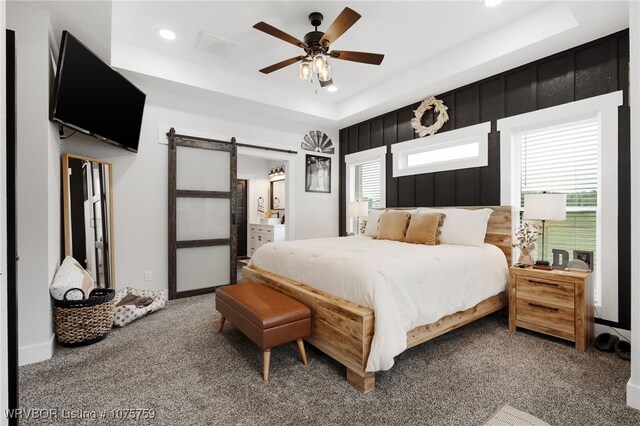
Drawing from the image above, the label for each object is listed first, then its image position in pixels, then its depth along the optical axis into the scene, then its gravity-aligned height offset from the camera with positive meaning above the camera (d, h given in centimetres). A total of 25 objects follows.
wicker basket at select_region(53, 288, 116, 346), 246 -89
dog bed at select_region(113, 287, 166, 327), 297 -99
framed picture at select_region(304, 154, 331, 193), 539 +66
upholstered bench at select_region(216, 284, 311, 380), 202 -75
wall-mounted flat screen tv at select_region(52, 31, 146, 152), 236 +104
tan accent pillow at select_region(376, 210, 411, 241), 359 -17
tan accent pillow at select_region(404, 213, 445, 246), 326 -20
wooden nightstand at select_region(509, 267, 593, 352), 244 -79
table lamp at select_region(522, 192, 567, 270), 267 +2
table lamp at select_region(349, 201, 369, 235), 485 +3
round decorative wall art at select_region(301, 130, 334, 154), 537 +123
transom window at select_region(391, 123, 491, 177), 370 +80
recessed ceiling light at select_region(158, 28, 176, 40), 312 +184
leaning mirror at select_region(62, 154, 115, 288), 301 -3
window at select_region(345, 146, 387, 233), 495 +58
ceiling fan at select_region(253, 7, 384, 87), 255 +143
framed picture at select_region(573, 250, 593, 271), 274 -42
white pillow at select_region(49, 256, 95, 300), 245 -57
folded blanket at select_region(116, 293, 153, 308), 331 -98
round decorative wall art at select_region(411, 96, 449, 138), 404 +129
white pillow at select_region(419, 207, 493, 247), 318 -18
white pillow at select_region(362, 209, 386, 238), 415 -17
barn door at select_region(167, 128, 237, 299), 402 -4
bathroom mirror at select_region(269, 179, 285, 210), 757 +41
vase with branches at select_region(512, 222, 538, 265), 295 -32
